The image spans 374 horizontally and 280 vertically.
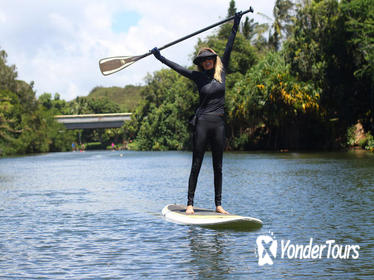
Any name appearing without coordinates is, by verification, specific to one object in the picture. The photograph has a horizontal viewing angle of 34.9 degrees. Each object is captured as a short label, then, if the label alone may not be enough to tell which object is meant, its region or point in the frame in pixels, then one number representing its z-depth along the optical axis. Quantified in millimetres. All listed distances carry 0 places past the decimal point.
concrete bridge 115875
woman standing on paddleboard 10094
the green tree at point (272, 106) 49812
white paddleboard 9375
